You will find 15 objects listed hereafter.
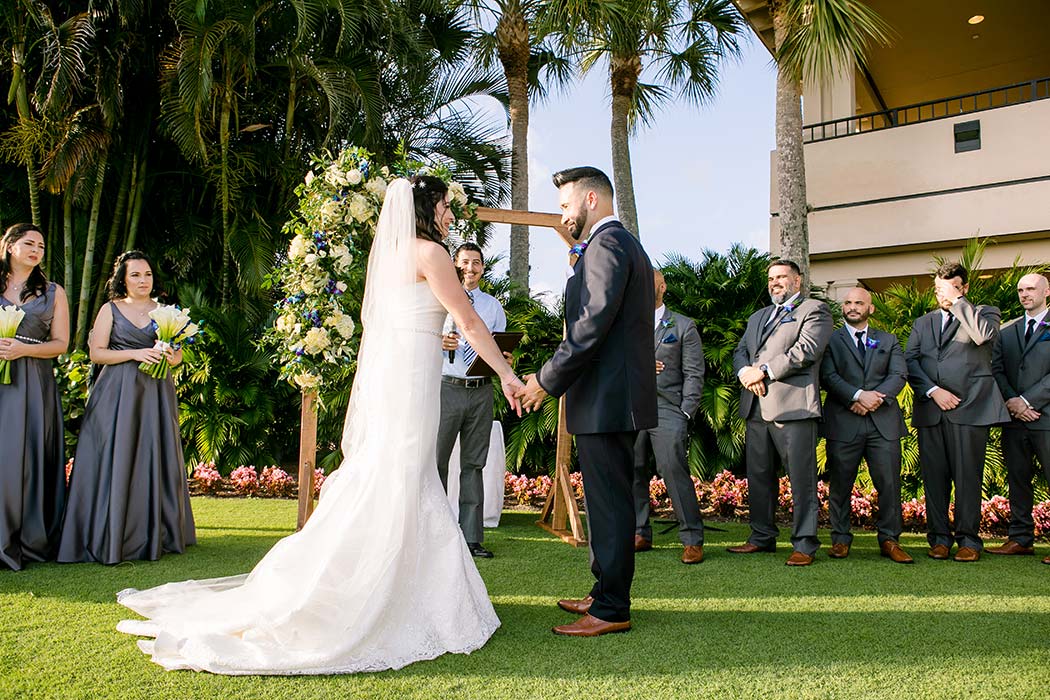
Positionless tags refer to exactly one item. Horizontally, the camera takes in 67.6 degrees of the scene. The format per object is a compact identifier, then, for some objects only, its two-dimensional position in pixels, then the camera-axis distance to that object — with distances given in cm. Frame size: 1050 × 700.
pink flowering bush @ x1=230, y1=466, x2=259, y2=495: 892
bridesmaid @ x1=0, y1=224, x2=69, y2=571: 523
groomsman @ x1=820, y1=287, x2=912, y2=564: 594
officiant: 589
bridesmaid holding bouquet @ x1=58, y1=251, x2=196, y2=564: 543
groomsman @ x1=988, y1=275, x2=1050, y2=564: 601
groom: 379
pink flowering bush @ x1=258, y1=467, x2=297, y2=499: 903
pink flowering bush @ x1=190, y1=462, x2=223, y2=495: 902
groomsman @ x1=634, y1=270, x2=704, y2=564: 596
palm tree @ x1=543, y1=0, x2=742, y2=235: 1514
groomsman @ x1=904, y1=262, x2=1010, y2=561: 600
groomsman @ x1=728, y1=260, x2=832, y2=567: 574
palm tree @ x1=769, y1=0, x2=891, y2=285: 904
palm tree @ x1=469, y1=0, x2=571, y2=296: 1376
